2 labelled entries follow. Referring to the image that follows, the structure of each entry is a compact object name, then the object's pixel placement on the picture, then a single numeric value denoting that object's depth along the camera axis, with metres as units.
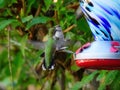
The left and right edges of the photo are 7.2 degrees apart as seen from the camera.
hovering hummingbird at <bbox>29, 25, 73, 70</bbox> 3.51
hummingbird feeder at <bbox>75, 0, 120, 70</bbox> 3.40
